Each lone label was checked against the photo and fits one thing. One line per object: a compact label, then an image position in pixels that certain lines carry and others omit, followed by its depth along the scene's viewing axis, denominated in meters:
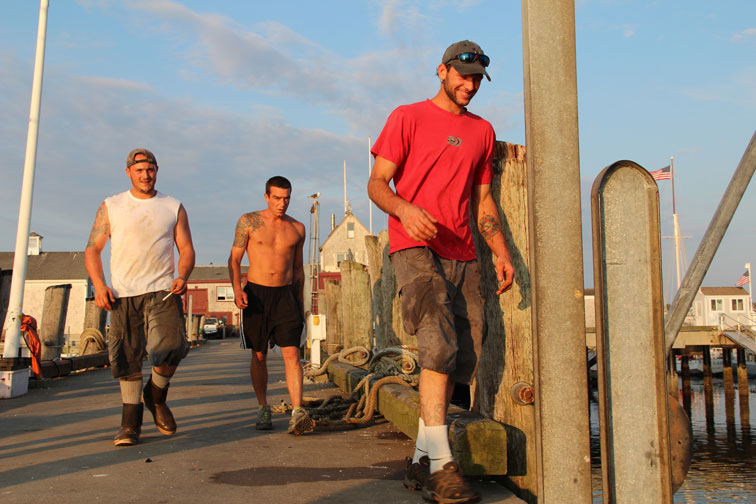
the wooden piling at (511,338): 3.45
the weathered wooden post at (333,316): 14.68
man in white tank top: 5.02
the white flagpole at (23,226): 10.09
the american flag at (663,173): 41.62
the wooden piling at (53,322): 12.23
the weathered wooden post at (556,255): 2.65
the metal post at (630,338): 2.70
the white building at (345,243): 66.94
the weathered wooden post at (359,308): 10.90
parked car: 64.06
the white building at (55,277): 63.59
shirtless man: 5.77
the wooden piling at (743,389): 28.03
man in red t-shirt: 3.38
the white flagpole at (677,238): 57.53
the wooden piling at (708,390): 27.00
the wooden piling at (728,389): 28.48
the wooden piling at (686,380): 32.34
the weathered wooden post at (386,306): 8.31
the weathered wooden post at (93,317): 15.99
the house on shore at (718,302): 72.31
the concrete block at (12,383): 8.37
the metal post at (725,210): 4.01
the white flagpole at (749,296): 58.94
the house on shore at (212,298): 74.00
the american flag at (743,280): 52.70
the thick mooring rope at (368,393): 5.41
